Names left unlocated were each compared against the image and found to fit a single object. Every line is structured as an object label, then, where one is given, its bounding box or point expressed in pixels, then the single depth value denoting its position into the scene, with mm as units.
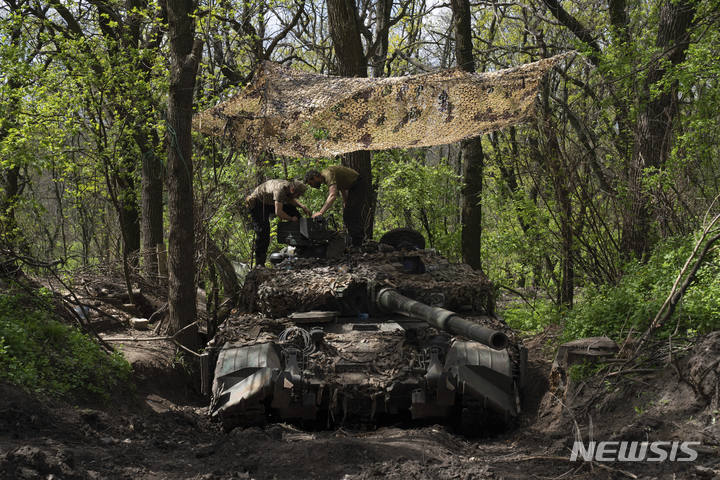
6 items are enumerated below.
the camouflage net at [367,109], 9711
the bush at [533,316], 11883
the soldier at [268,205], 10391
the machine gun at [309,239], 9516
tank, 6586
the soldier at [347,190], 11109
